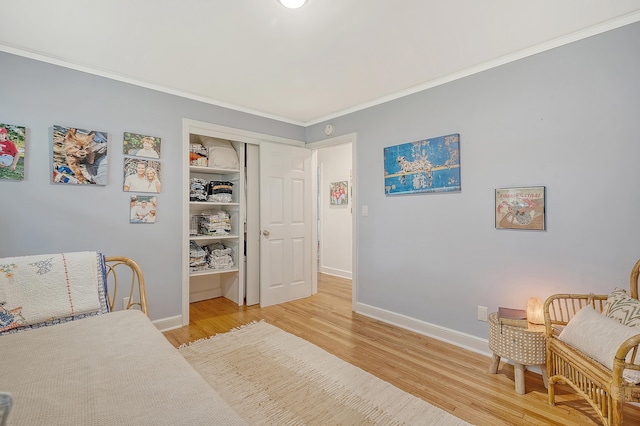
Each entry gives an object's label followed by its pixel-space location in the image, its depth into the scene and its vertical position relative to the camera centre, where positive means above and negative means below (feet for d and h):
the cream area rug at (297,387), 5.77 -3.83
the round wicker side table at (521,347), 6.40 -2.88
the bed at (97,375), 2.78 -1.82
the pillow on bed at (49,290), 5.22 -1.35
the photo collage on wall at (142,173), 9.17 +1.41
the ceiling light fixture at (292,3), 5.76 +4.16
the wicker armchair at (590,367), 4.50 -2.61
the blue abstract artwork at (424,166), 8.95 +1.61
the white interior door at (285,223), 12.42 -0.28
